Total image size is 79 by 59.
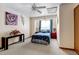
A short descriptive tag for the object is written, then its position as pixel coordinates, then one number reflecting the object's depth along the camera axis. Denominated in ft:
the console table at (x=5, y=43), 7.05
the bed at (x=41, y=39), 8.97
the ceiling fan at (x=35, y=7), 8.34
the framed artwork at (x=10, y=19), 7.75
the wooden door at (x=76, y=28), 6.11
